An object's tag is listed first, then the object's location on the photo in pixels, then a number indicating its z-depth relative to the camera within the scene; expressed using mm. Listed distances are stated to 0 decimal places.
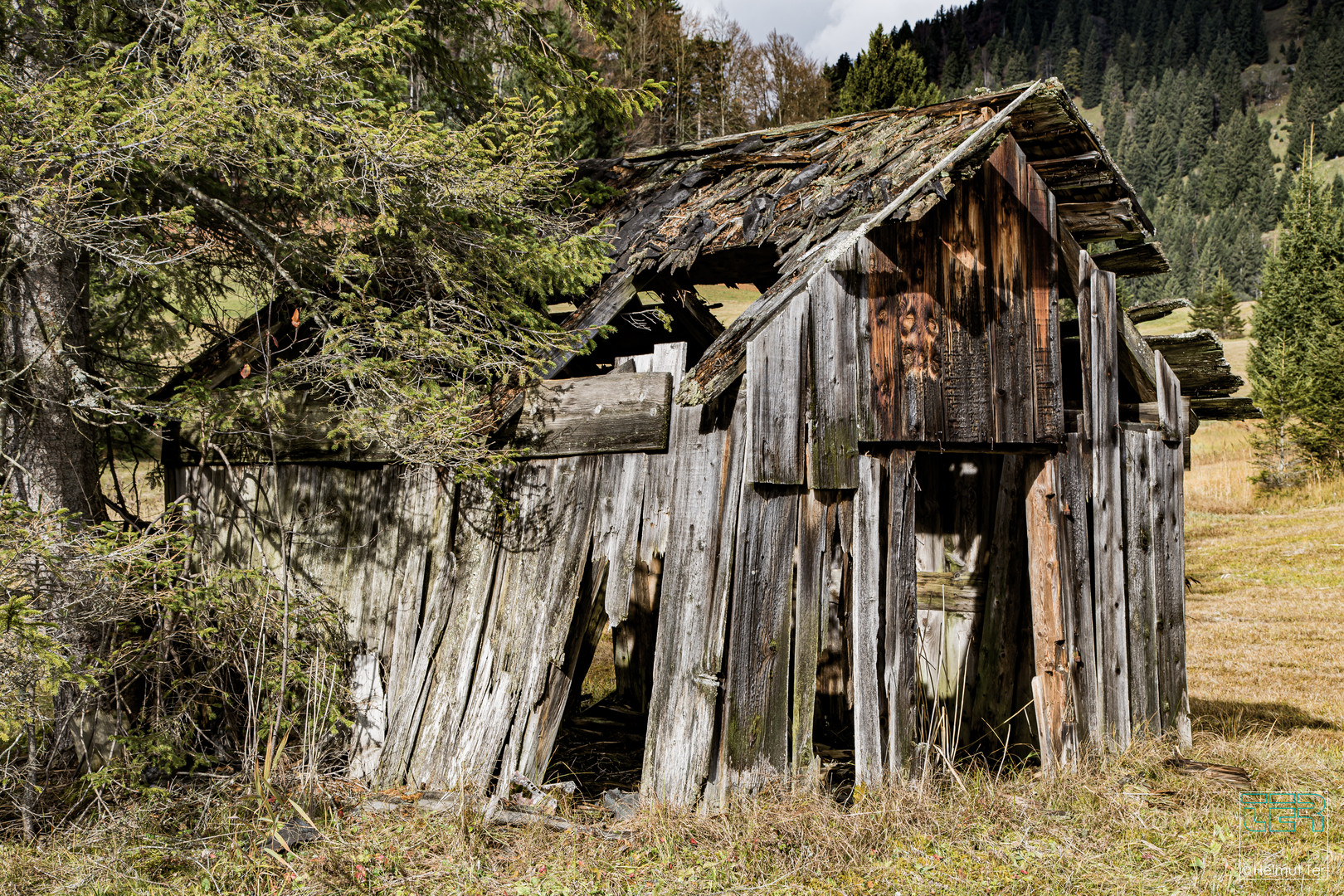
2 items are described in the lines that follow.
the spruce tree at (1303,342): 24016
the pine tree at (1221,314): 48531
